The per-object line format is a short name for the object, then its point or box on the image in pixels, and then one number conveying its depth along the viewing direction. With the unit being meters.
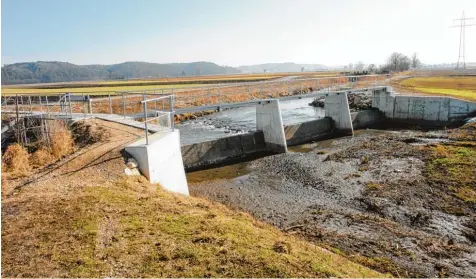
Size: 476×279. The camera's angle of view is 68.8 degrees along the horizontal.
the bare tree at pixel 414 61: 156.75
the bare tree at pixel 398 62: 120.00
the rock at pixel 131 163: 10.45
